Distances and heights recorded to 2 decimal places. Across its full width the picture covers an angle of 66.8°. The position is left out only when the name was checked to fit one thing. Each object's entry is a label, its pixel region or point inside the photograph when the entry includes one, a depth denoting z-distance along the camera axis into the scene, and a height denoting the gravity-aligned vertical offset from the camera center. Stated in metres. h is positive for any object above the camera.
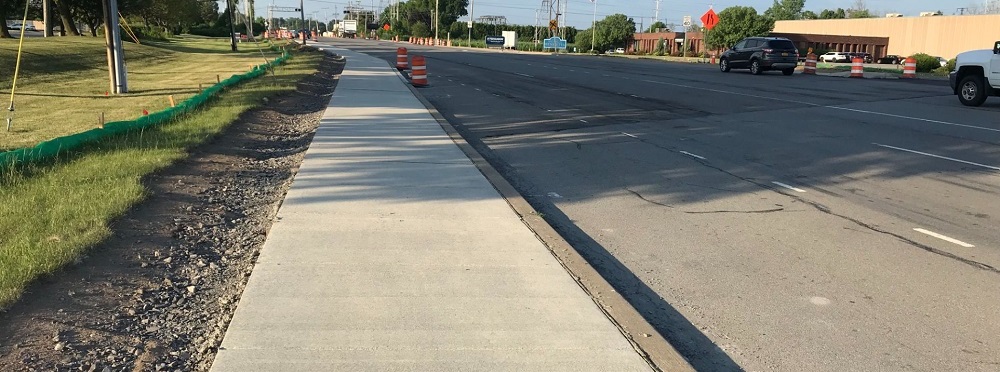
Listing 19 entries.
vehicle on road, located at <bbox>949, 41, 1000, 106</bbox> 17.95 -0.01
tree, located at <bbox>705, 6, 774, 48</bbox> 72.31 +4.07
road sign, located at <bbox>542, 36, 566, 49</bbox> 96.94 +2.44
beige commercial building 69.84 +4.24
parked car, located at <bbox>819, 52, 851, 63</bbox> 66.03 +1.23
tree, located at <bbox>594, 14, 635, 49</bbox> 103.94 +4.63
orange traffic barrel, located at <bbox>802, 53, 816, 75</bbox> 35.44 +0.20
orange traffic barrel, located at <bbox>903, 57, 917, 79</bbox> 32.41 +0.19
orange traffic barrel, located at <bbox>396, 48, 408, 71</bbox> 32.31 -0.11
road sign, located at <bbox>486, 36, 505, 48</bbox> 115.50 +2.80
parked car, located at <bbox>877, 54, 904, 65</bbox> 66.31 +1.11
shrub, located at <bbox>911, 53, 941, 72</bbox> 38.94 +0.52
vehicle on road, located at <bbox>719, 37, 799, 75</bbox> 32.91 +0.63
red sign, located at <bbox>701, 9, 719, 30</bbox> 47.56 +3.02
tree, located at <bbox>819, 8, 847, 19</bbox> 151.25 +11.48
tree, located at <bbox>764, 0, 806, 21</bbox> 165.12 +13.24
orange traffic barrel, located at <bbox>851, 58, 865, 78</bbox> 32.62 +0.16
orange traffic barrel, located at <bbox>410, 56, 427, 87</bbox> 24.31 -0.48
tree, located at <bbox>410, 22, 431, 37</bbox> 147.75 +5.45
